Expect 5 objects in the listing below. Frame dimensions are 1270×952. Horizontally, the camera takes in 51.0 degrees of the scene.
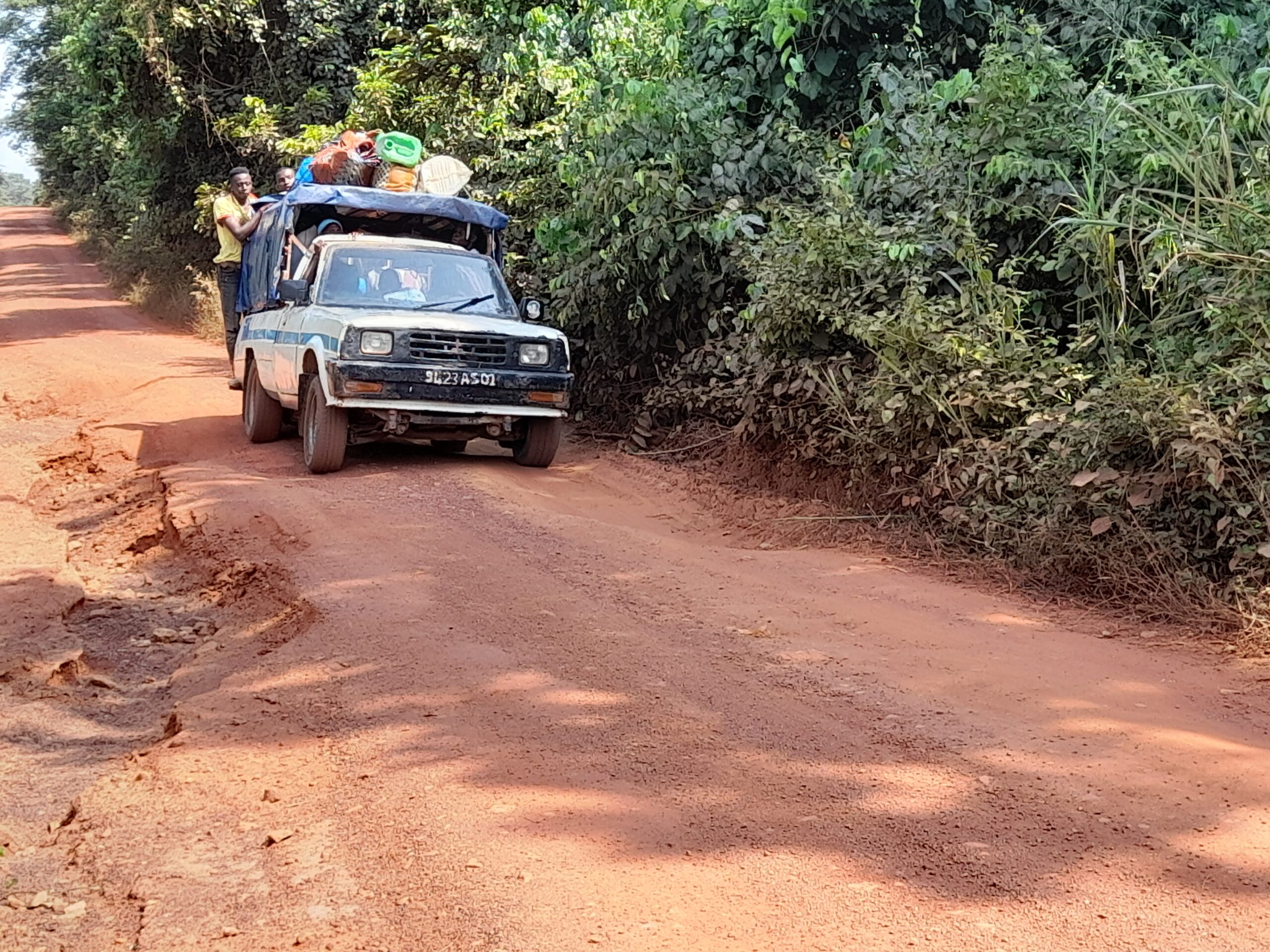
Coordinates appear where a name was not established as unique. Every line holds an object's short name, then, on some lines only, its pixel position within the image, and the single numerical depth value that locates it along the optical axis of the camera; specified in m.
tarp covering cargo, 11.06
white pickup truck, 9.26
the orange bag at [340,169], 12.56
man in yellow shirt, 13.06
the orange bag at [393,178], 12.46
